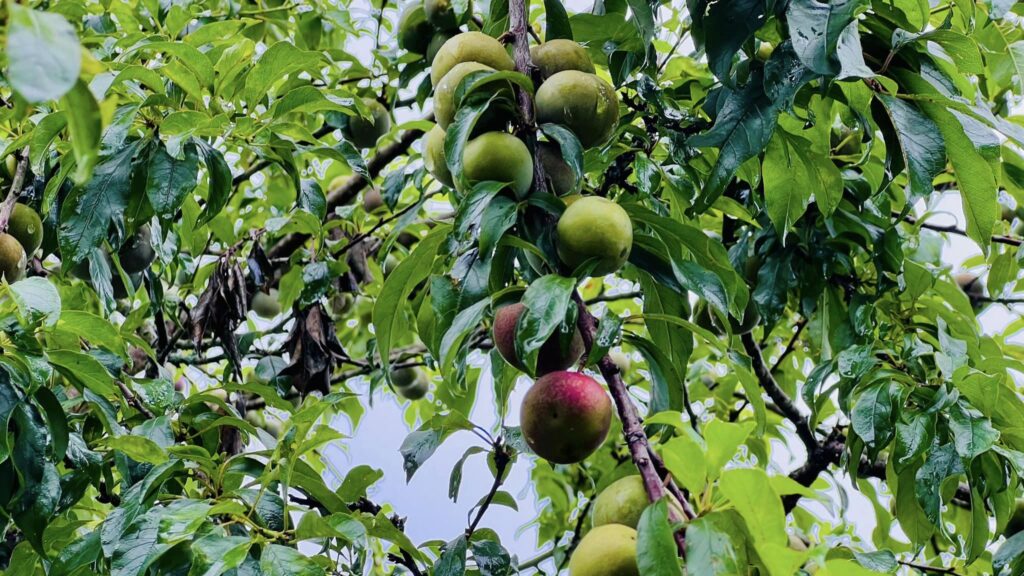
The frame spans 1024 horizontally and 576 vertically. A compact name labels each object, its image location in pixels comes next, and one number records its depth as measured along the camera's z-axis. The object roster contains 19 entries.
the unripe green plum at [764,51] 1.98
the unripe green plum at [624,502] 1.01
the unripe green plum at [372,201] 3.10
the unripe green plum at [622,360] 2.92
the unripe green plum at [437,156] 1.40
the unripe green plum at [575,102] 1.27
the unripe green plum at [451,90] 1.28
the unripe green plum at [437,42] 1.88
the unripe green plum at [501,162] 1.21
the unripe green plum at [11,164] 1.86
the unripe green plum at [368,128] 2.69
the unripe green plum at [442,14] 1.87
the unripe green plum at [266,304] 3.31
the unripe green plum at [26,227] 1.75
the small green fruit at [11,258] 1.61
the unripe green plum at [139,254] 2.03
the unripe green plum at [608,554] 0.92
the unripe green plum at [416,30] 1.98
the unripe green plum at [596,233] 1.14
